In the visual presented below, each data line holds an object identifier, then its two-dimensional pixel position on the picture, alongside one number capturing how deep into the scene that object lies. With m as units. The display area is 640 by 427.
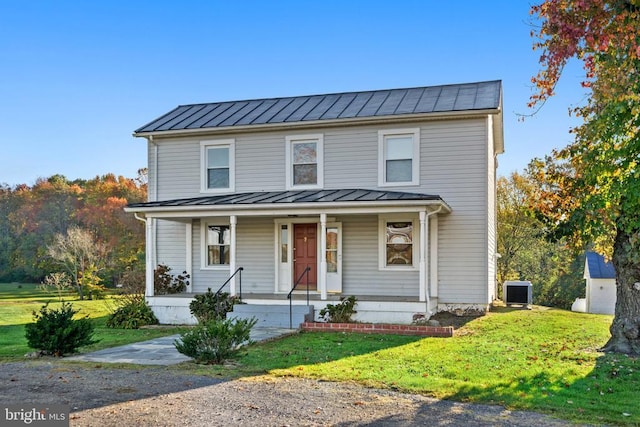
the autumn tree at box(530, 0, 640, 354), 7.29
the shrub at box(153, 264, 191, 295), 16.36
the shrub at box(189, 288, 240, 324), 13.60
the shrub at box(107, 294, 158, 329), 14.22
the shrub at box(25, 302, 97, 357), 9.19
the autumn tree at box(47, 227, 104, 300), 26.94
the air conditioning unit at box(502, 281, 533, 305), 18.00
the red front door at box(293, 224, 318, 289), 15.98
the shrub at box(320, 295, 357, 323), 13.23
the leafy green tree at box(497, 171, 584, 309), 29.17
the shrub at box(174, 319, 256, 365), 8.27
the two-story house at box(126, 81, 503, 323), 14.48
